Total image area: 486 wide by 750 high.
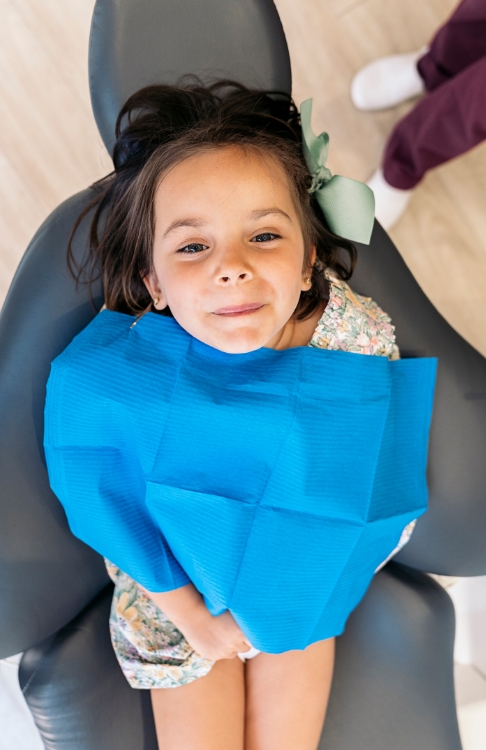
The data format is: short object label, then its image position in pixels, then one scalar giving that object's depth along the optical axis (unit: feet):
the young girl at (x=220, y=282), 2.78
